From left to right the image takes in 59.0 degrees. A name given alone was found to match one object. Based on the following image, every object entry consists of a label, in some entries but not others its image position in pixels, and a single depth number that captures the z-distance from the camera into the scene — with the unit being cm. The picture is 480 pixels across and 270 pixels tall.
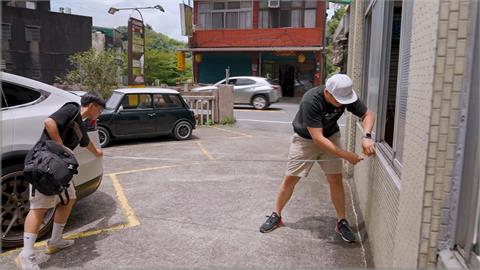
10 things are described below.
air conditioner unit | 2604
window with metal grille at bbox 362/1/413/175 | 302
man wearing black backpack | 337
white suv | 378
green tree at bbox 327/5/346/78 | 3948
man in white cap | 371
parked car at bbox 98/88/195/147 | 965
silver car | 1945
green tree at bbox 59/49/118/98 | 1480
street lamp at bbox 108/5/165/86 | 1430
